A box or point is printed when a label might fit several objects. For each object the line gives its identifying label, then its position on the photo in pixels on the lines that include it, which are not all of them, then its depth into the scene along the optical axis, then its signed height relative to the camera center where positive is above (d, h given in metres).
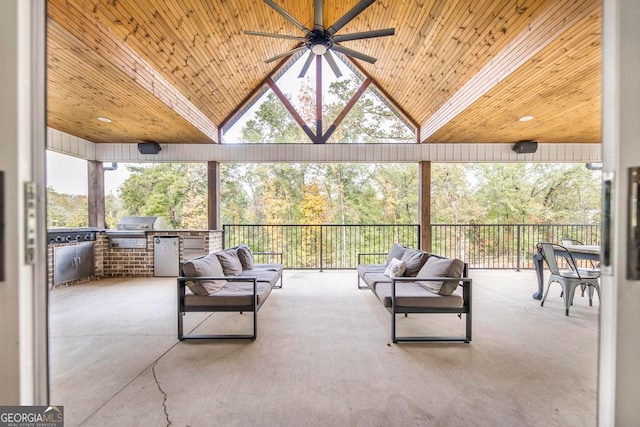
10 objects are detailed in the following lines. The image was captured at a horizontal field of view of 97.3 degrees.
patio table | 3.33 -0.52
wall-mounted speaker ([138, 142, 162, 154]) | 5.58 +1.24
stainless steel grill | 5.29 -0.44
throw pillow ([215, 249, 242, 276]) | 3.33 -0.63
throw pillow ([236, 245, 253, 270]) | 3.86 -0.65
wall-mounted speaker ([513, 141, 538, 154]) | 5.54 +1.29
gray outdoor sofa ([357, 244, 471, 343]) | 2.54 -0.78
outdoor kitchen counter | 5.25 -0.79
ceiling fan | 2.82 +1.91
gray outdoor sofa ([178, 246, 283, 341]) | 2.57 -0.79
